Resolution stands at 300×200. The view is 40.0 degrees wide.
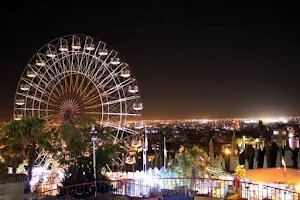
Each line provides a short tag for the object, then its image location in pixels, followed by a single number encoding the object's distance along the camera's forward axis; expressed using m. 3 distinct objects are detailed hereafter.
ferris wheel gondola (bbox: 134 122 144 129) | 26.39
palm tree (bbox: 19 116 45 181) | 19.75
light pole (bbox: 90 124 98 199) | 14.32
